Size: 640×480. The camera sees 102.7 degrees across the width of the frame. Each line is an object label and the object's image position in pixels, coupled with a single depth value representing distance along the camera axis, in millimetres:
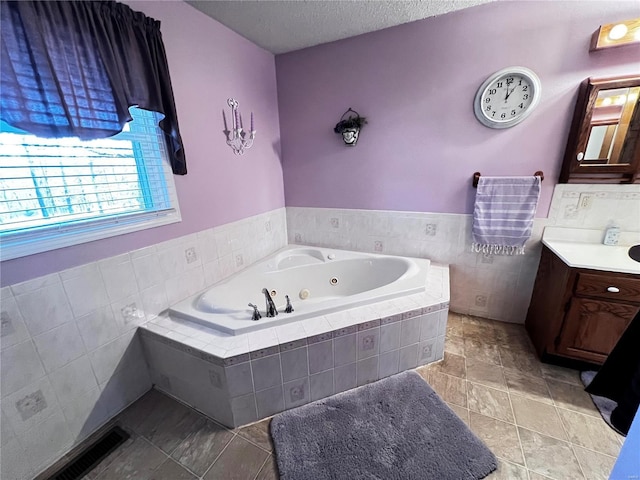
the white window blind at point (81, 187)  1046
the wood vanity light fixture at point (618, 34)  1438
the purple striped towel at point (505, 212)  1868
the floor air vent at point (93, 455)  1195
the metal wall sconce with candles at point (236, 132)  1943
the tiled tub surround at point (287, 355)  1326
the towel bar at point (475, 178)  1977
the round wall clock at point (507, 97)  1720
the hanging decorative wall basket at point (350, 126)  2184
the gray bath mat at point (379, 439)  1162
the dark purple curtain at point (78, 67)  962
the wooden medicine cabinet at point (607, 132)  1528
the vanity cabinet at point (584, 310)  1428
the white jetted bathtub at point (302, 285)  1525
